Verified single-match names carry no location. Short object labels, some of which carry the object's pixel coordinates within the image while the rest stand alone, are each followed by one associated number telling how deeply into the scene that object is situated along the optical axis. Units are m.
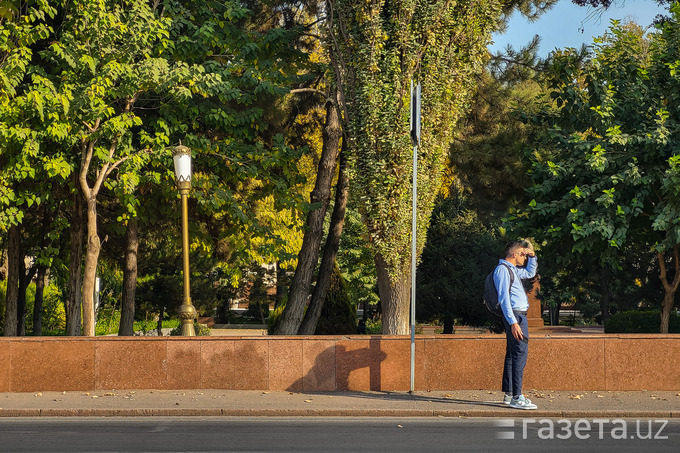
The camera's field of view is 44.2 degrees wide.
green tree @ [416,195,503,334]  28.25
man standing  10.27
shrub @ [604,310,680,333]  26.86
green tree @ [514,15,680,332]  14.11
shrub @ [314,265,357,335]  22.89
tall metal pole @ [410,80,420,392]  11.80
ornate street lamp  12.86
